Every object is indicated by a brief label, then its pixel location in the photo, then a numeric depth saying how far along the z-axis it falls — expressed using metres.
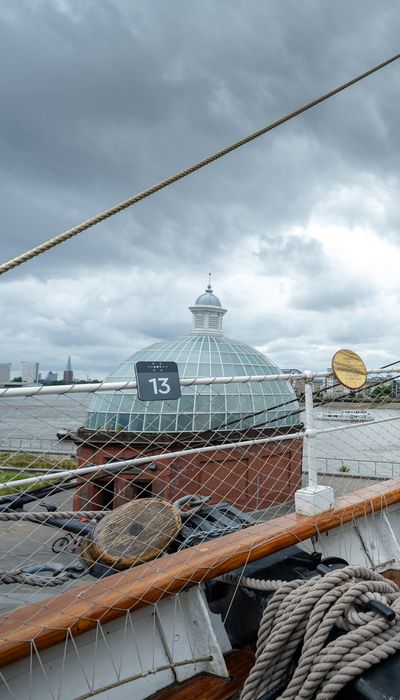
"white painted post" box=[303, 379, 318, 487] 2.64
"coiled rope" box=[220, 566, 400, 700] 1.30
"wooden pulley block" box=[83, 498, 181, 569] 2.28
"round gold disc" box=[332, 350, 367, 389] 2.74
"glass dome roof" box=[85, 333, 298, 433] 14.48
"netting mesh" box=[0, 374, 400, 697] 1.83
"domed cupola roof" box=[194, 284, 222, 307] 21.63
